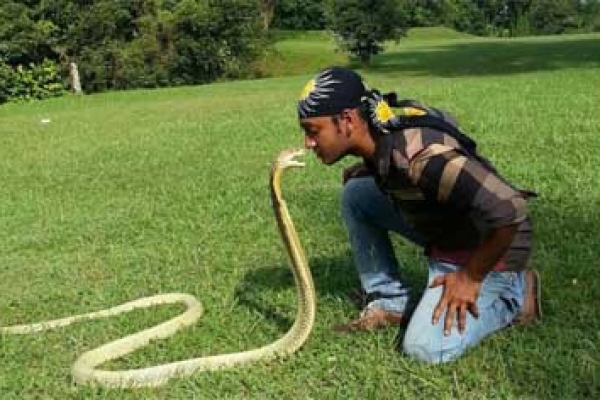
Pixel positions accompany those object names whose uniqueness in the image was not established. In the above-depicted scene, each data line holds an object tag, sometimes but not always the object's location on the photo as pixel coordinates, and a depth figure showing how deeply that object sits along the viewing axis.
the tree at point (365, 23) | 27.58
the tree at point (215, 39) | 25.66
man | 3.05
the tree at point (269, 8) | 46.41
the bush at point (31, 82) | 23.94
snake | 3.26
